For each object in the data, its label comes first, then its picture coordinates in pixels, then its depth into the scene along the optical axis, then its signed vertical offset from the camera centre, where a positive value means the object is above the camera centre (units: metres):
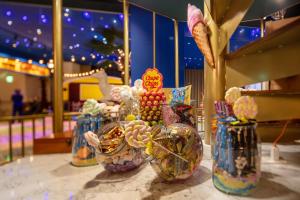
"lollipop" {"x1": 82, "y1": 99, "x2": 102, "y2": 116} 0.84 -0.04
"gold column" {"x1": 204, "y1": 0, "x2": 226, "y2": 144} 0.86 +0.09
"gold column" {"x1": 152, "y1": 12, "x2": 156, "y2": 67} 1.62 +0.55
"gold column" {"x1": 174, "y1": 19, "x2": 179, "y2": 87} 1.47 +0.27
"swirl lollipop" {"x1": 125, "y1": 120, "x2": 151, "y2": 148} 0.55 -0.11
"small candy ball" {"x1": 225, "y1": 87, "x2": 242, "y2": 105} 0.63 +0.01
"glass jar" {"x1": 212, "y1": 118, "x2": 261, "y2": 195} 0.52 -0.17
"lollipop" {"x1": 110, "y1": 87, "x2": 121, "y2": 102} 0.93 +0.02
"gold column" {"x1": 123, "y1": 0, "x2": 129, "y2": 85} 1.91 +0.60
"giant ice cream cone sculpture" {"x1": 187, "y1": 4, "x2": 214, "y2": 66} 0.91 +0.32
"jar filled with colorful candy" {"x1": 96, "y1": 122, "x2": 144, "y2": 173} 0.64 -0.18
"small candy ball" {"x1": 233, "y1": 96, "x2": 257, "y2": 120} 0.54 -0.03
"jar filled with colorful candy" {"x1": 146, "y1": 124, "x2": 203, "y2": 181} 0.59 -0.17
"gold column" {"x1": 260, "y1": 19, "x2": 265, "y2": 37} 1.60 +0.59
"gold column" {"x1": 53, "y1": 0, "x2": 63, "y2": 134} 1.35 +0.26
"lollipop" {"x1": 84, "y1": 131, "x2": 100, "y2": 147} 0.62 -0.13
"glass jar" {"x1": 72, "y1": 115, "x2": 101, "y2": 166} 0.79 -0.19
